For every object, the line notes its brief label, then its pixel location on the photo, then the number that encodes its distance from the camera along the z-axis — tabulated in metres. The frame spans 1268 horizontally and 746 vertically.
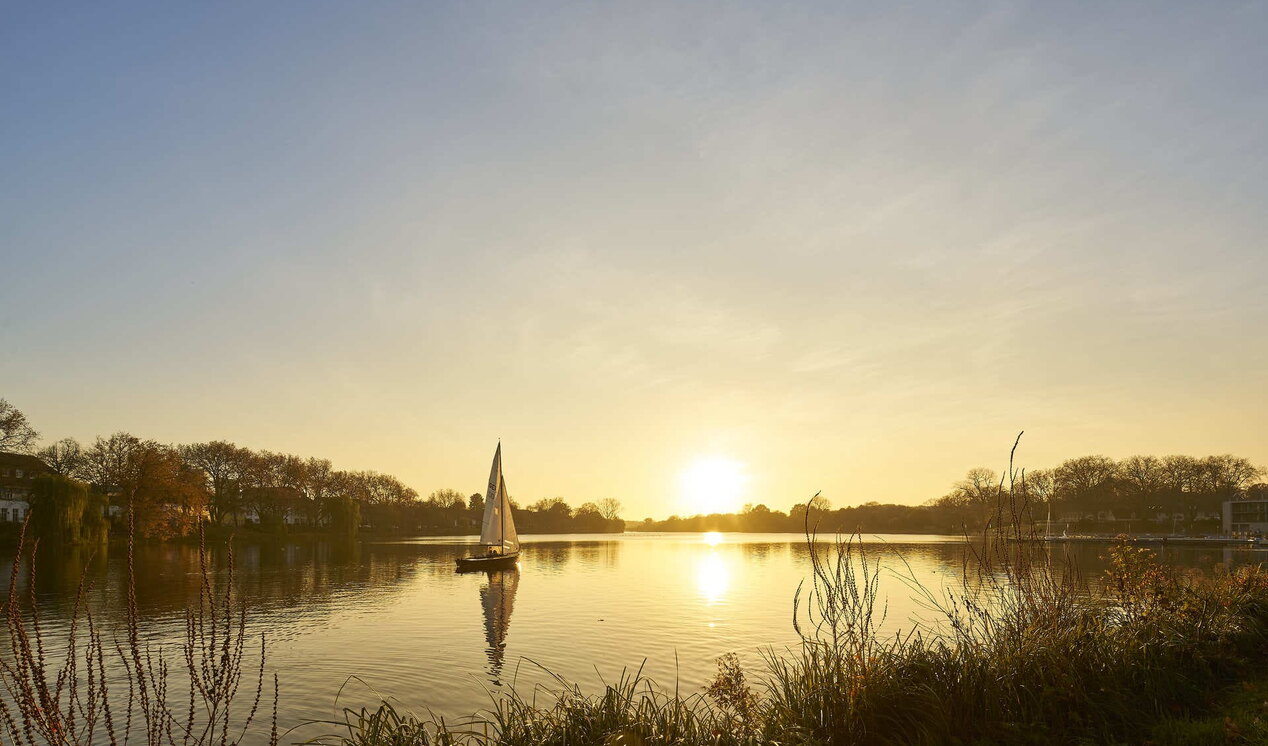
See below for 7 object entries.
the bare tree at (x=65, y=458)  93.69
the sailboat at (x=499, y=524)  58.88
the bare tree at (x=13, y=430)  74.44
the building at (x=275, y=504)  103.50
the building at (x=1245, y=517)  111.56
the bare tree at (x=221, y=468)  100.88
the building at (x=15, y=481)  87.50
